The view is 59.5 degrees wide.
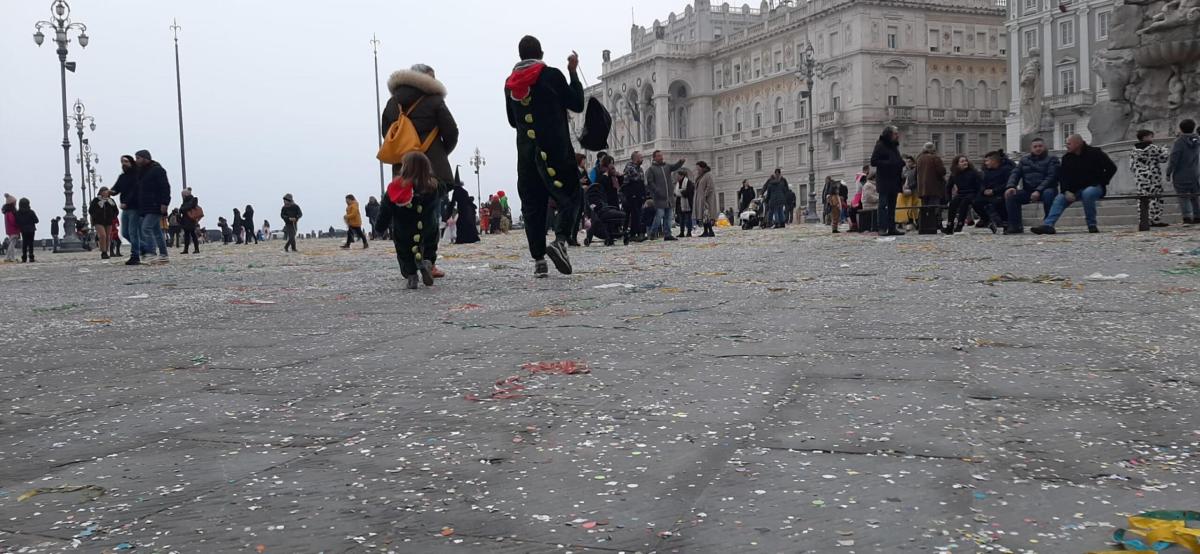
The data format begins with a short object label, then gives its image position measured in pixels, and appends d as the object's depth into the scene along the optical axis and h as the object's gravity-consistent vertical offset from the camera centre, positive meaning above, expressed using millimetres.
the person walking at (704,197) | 21578 +657
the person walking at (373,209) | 40306 +1039
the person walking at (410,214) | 8016 +164
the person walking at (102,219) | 20984 +477
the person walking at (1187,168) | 15648 +727
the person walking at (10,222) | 24641 +542
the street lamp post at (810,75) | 49969 +7240
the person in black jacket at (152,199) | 15609 +640
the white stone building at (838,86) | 66688 +9586
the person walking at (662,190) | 19078 +724
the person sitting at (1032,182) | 15930 +578
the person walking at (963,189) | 17969 +563
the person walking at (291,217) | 24109 +493
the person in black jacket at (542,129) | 8391 +827
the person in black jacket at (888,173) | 16203 +794
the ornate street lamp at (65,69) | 33906 +5796
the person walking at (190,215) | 24859 +612
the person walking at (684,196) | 21234 +653
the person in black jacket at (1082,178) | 15086 +580
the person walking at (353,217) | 23766 +441
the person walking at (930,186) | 17281 +599
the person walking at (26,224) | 23953 +474
